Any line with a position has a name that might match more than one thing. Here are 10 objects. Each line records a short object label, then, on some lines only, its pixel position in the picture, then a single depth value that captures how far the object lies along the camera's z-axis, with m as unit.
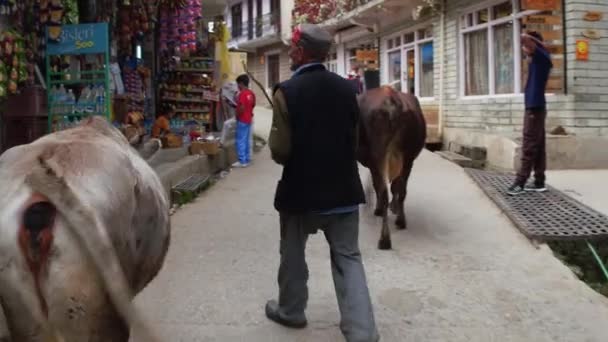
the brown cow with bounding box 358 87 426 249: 6.24
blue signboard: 7.56
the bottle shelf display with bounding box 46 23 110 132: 7.58
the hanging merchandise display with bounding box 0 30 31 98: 6.12
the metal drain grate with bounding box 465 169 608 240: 6.15
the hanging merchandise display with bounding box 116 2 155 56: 10.09
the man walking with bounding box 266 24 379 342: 3.86
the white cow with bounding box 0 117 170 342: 2.22
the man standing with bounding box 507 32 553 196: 7.71
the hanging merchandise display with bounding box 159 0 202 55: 12.54
